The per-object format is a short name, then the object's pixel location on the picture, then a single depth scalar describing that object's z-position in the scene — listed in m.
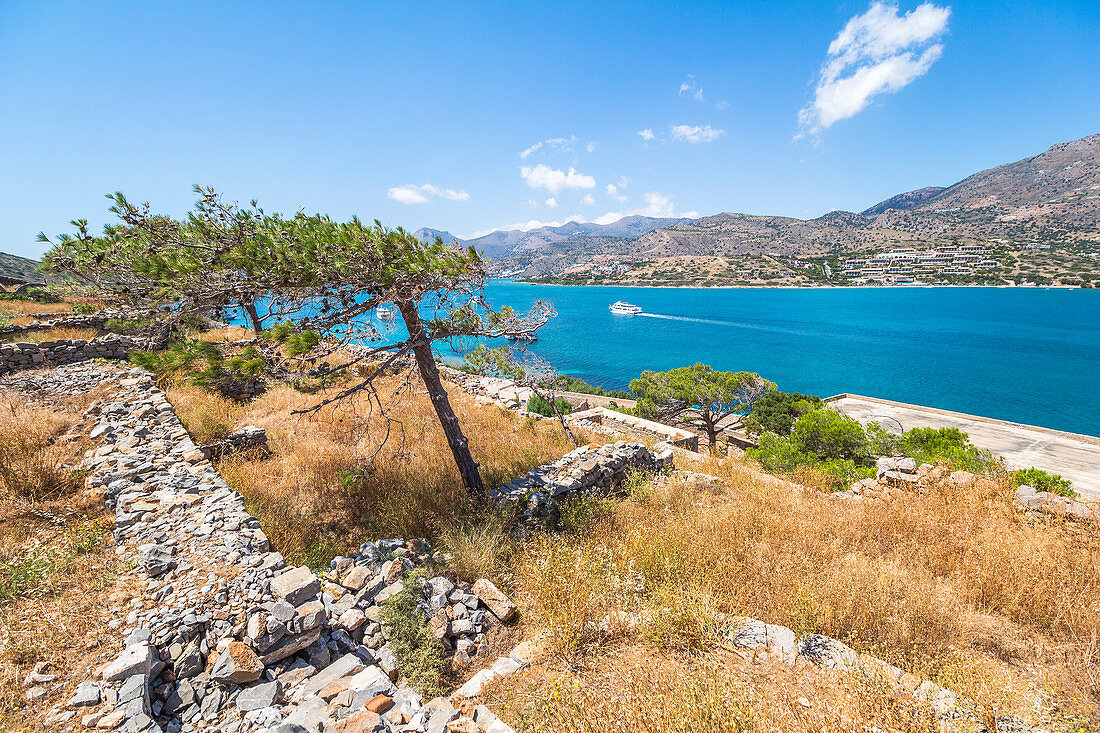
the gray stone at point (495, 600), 4.16
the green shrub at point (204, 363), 4.46
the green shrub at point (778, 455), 12.24
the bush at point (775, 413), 22.44
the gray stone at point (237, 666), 2.98
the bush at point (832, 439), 14.79
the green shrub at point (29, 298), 17.88
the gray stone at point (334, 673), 3.08
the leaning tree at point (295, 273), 4.46
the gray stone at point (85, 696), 2.58
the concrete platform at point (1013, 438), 21.29
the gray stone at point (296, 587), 3.51
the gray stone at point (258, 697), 2.86
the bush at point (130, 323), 4.91
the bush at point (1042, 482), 7.34
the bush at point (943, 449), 9.91
